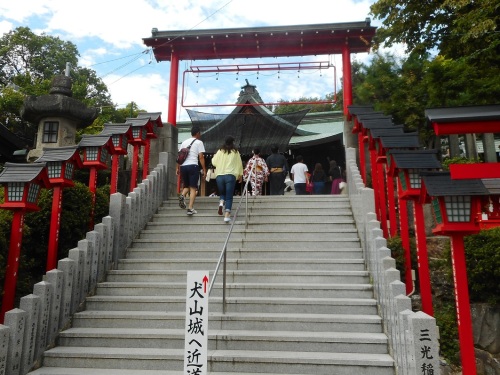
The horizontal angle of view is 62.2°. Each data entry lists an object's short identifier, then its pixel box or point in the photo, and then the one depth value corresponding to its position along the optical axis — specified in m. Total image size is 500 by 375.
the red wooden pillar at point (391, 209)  7.00
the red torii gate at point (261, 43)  11.13
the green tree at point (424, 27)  9.68
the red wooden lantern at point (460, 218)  4.43
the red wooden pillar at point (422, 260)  5.35
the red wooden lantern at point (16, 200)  5.02
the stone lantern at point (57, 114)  12.77
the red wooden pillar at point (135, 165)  9.14
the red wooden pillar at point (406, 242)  6.40
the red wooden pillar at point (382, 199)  7.60
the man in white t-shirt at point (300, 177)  10.52
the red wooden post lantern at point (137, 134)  9.04
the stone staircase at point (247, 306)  4.34
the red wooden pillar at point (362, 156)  9.12
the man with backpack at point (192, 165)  8.02
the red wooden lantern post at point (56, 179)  5.83
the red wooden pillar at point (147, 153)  9.65
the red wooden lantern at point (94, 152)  7.62
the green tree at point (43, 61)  24.08
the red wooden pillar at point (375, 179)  8.35
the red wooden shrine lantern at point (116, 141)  8.43
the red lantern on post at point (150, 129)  9.52
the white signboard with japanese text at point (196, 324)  3.13
